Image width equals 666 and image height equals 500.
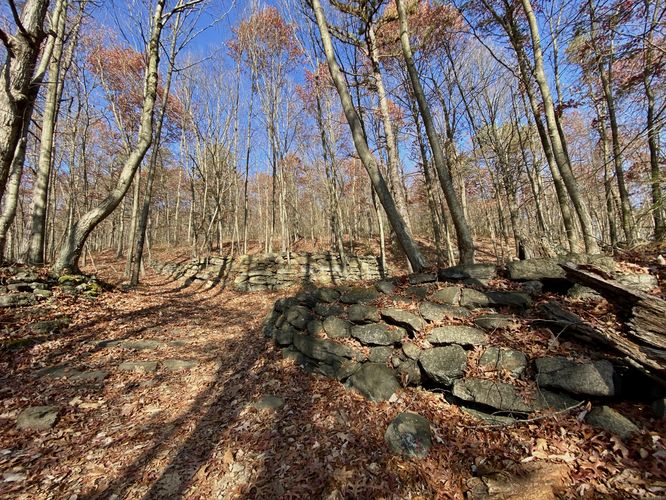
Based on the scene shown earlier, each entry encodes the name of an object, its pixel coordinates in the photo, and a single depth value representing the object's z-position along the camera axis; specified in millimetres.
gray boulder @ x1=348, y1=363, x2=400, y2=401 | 3352
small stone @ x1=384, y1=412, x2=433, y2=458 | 2582
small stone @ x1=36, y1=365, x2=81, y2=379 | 3902
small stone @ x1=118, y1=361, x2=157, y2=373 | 4359
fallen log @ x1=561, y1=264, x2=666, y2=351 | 2504
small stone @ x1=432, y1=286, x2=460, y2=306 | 3959
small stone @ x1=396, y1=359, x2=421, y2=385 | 3385
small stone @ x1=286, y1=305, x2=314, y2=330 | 4797
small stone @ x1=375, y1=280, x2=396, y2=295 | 4645
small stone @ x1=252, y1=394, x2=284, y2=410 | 3566
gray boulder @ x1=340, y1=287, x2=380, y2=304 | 4648
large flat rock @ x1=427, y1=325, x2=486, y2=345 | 3289
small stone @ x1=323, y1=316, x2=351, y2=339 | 4271
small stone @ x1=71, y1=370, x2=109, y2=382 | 3945
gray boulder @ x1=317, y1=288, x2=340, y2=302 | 5129
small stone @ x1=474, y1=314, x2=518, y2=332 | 3340
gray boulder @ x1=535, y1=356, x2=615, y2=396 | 2463
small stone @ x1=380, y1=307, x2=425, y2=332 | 3750
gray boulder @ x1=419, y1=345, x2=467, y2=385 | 3129
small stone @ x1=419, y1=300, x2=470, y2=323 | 3709
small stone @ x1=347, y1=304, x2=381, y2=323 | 4156
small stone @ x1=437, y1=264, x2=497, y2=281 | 4262
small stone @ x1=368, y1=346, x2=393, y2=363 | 3709
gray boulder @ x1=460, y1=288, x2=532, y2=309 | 3648
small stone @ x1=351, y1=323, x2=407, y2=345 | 3779
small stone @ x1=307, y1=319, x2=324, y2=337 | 4480
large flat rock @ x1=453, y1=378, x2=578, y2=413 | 2578
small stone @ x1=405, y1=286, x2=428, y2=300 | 4266
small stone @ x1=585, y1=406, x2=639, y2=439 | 2173
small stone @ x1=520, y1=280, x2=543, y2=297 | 3784
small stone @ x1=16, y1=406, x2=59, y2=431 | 3003
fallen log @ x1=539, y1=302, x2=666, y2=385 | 2348
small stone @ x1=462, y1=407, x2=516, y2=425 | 2619
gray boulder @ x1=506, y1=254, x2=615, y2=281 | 3744
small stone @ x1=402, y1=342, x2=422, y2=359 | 3484
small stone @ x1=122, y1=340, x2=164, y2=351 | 5009
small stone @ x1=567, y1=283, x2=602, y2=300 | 3369
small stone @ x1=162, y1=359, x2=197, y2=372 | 4597
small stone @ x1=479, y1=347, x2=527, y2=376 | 2908
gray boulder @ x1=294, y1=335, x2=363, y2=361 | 3961
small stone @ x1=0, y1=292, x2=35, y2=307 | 5109
